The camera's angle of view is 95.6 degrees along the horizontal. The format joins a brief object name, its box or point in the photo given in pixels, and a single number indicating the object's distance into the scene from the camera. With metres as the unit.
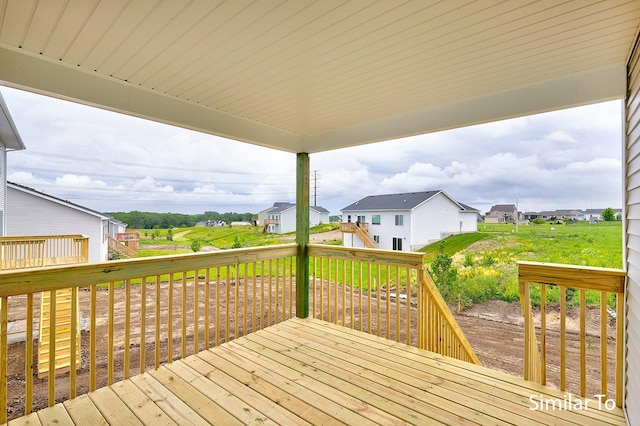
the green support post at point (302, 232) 3.90
